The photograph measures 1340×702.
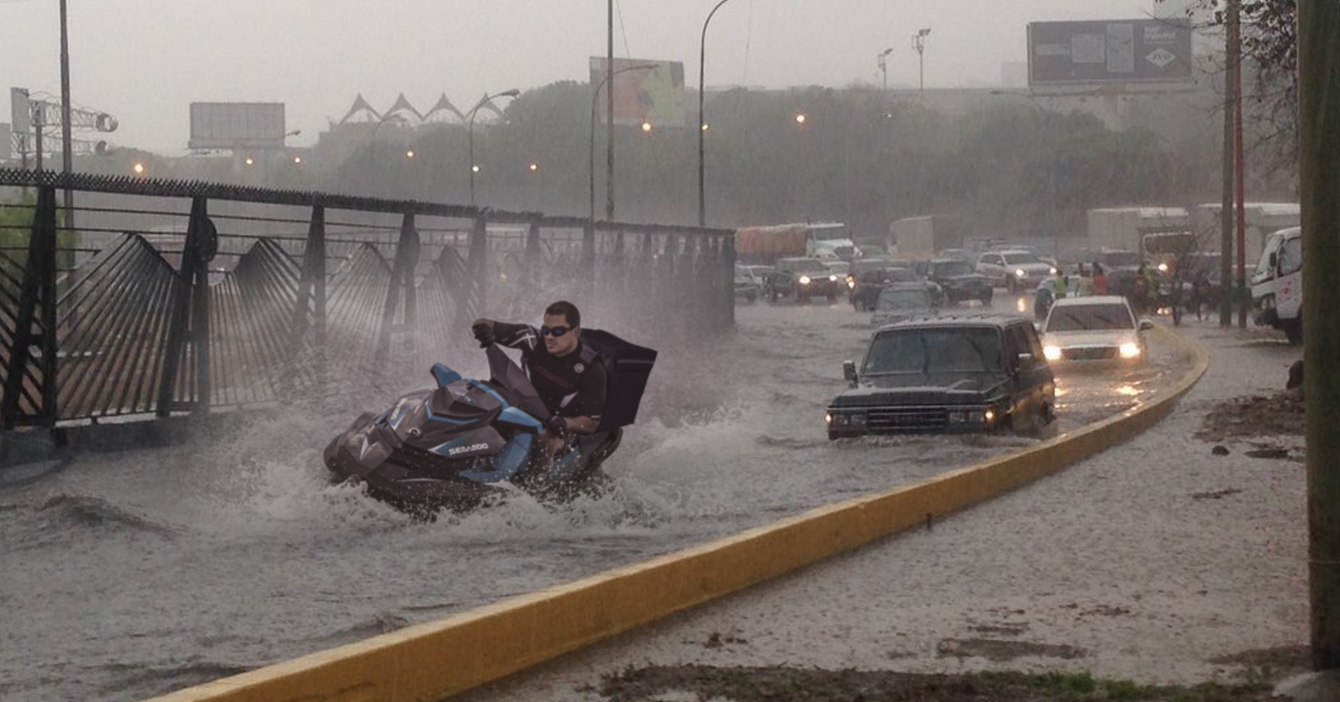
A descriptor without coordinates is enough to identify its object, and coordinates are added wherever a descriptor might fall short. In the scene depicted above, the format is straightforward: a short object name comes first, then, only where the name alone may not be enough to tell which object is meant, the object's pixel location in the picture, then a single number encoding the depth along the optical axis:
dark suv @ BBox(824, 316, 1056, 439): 18.41
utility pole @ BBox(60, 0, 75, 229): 37.25
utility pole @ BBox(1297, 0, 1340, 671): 6.96
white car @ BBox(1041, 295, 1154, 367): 30.53
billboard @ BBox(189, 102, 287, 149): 126.62
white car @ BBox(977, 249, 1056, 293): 72.06
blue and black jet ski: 11.90
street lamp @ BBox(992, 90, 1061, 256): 119.16
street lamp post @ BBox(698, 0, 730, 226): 58.22
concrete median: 6.62
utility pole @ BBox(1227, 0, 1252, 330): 40.45
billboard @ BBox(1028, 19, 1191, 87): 113.88
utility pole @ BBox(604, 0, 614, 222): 46.66
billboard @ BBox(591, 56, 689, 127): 105.56
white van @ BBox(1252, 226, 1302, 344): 33.75
